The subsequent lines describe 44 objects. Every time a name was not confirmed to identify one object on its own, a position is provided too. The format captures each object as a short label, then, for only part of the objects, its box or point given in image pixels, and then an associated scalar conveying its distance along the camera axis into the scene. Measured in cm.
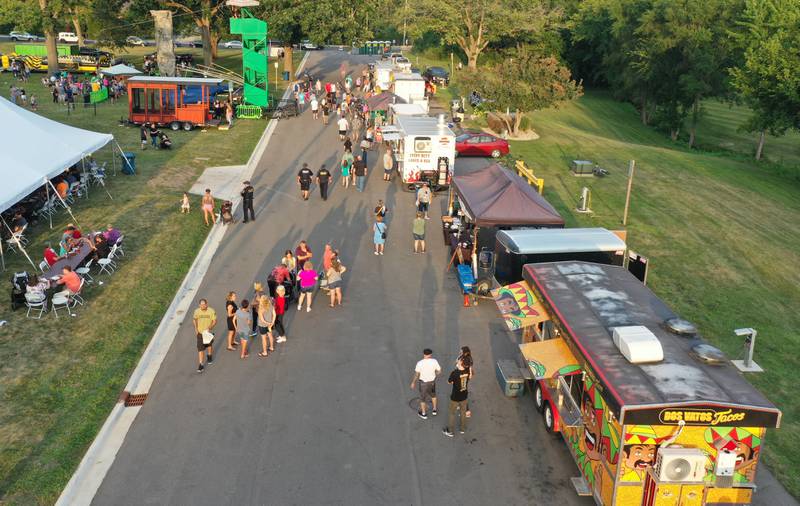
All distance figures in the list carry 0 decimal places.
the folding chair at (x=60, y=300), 1725
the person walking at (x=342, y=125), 3684
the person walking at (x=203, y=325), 1491
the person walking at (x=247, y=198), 2430
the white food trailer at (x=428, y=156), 2895
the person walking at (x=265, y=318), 1548
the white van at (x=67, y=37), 8288
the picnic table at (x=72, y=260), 1847
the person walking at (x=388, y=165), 3044
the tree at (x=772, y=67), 3647
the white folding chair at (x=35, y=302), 1709
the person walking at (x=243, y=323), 1546
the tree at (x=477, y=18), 5688
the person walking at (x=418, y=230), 2200
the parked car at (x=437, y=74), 6188
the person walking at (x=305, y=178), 2698
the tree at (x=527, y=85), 3872
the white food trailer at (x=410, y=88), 4531
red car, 3578
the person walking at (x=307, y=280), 1762
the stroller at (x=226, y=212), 2423
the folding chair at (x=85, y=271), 1889
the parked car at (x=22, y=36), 8782
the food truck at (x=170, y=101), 3869
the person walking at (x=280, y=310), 1636
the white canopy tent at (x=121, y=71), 4831
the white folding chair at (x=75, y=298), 1774
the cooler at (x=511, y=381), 1427
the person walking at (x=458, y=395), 1262
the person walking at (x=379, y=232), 2170
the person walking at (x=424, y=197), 2472
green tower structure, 4438
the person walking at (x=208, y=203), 2414
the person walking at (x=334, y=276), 1809
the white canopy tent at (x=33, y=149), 2047
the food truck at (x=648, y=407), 949
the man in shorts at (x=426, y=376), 1311
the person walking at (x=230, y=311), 1559
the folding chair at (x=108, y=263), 1966
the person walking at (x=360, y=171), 2894
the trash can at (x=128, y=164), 2983
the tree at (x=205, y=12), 5653
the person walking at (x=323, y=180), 2738
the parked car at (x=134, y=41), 8772
